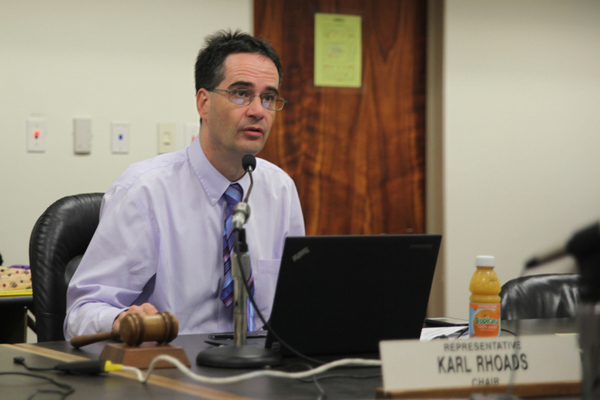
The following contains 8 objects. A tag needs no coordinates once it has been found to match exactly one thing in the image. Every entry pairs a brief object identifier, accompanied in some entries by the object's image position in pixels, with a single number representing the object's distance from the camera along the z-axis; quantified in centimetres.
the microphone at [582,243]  283
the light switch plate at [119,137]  856
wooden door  884
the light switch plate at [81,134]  852
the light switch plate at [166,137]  861
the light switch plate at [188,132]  864
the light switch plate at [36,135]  847
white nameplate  402
